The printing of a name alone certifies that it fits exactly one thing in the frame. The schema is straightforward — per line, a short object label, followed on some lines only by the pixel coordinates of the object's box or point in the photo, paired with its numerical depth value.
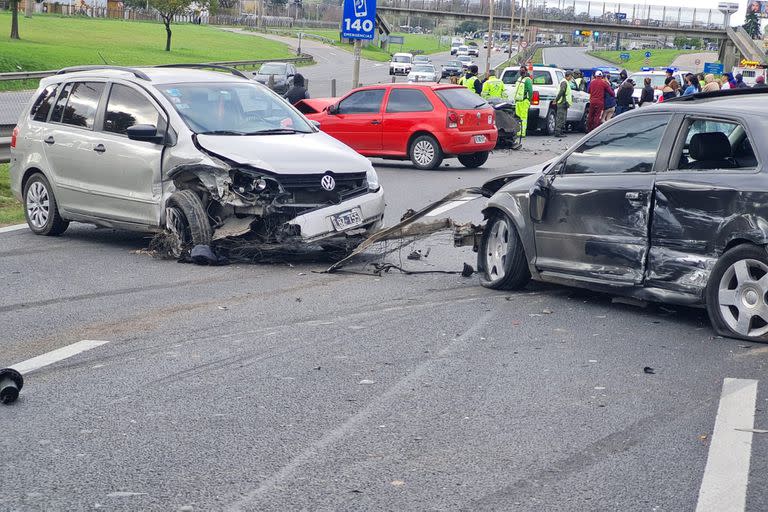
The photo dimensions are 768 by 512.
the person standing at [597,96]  32.22
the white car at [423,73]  69.79
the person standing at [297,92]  23.55
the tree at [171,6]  75.69
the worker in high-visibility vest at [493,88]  29.52
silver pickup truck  32.12
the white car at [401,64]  82.57
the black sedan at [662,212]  7.23
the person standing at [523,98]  29.11
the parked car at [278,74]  43.24
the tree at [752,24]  178.62
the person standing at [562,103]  31.75
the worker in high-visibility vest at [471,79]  31.27
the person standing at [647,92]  30.66
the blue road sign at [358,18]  26.80
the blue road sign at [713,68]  65.44
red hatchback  21.08
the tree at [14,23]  61.08
